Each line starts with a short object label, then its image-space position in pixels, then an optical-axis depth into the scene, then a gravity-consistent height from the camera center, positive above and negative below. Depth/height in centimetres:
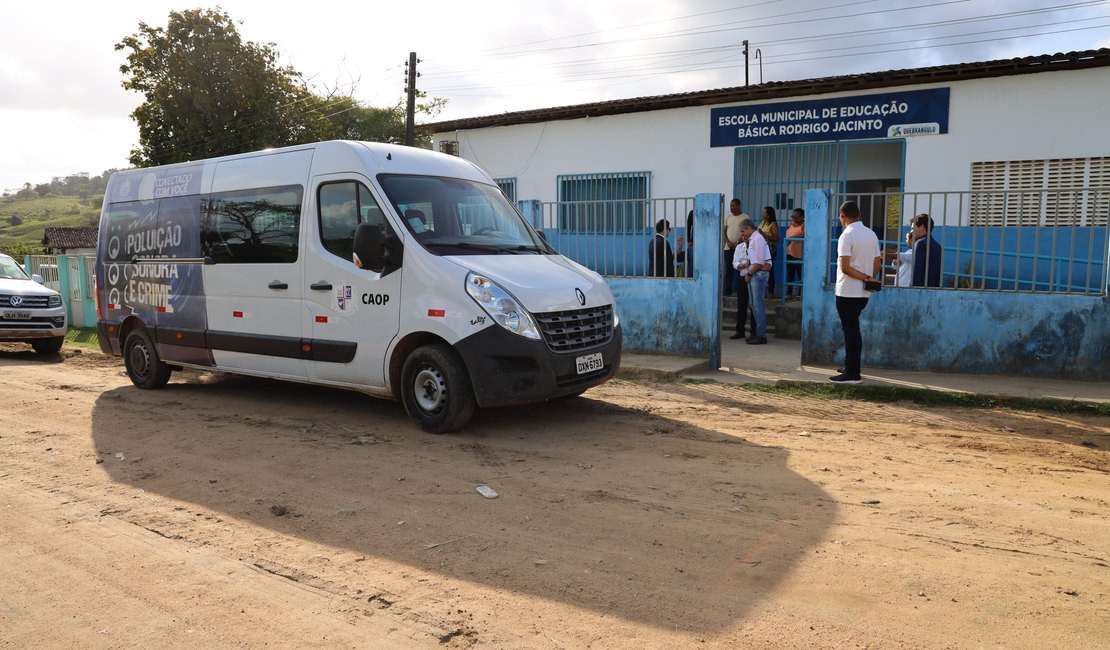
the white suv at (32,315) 1309 -98
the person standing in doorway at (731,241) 1335 +20
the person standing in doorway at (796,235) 1311 +29
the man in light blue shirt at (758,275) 1140 -31
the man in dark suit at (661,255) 1073 -2
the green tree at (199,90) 2944 +597
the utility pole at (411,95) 2666 +528
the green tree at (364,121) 3622 +649
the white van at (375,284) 630 -26
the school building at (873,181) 885 +129
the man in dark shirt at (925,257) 927 -5
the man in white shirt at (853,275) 847 -23
